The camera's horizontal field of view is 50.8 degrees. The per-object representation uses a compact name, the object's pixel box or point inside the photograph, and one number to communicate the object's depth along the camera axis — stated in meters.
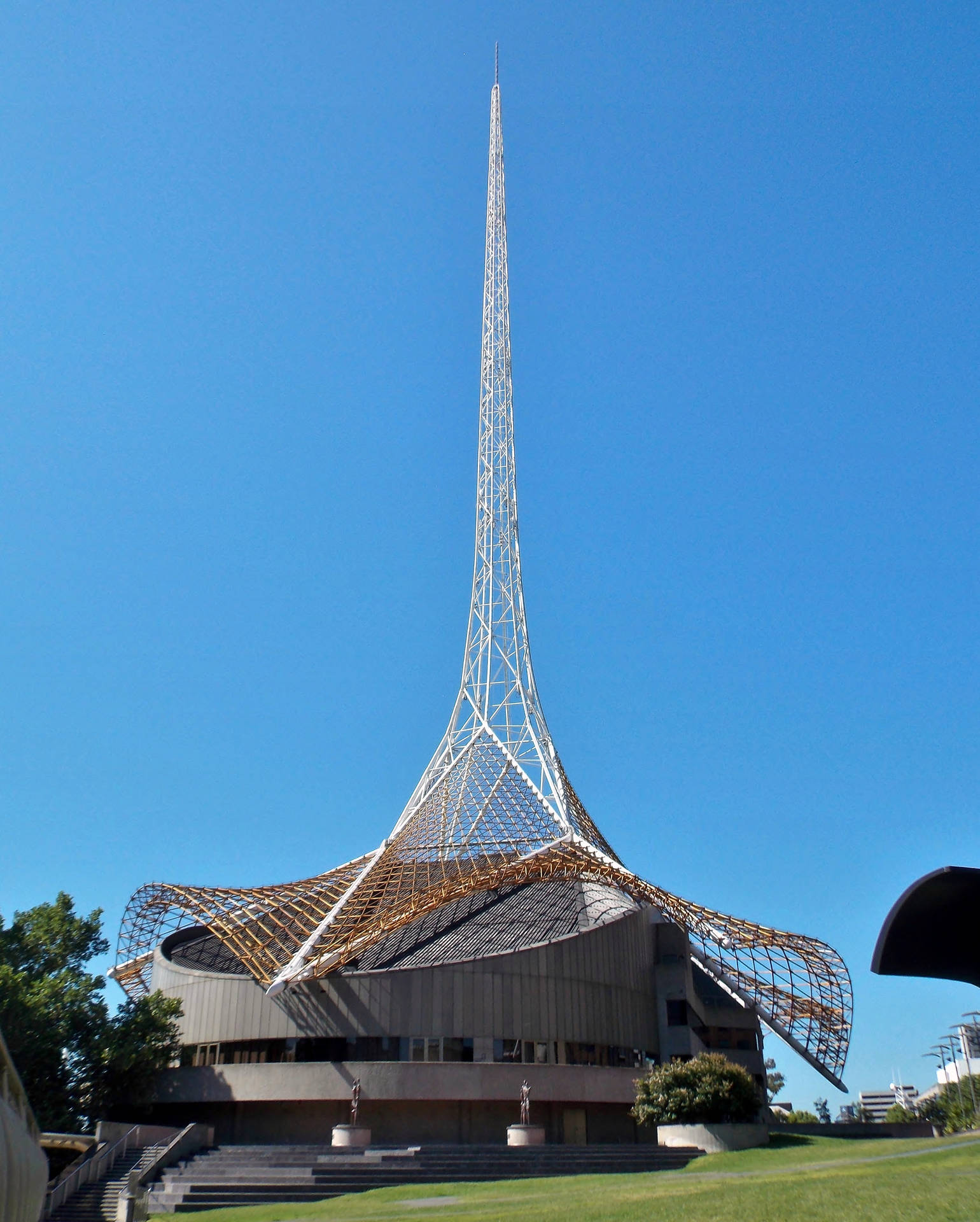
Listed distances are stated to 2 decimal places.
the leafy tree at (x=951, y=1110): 58.25
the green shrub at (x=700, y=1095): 29.30
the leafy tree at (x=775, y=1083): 78.44
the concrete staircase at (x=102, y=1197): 26.88
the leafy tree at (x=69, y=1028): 31.47
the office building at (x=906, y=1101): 150.36
